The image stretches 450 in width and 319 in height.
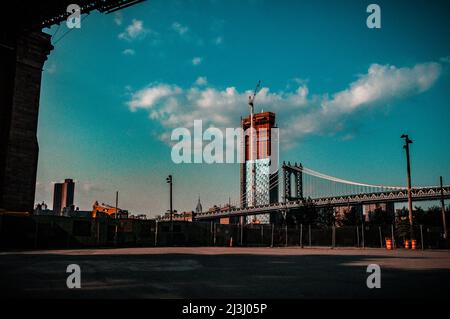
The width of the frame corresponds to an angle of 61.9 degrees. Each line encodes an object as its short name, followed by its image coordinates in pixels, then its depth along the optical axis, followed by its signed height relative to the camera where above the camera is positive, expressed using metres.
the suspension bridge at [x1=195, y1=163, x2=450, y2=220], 86.66 +6.77
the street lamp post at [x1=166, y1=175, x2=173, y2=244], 47.16 +4.51
